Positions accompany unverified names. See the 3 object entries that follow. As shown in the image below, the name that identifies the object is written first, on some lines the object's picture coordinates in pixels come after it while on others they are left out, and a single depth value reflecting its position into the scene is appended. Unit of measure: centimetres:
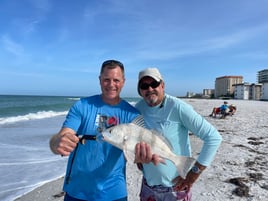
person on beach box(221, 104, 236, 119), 1515
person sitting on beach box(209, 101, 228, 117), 1514
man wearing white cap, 205
